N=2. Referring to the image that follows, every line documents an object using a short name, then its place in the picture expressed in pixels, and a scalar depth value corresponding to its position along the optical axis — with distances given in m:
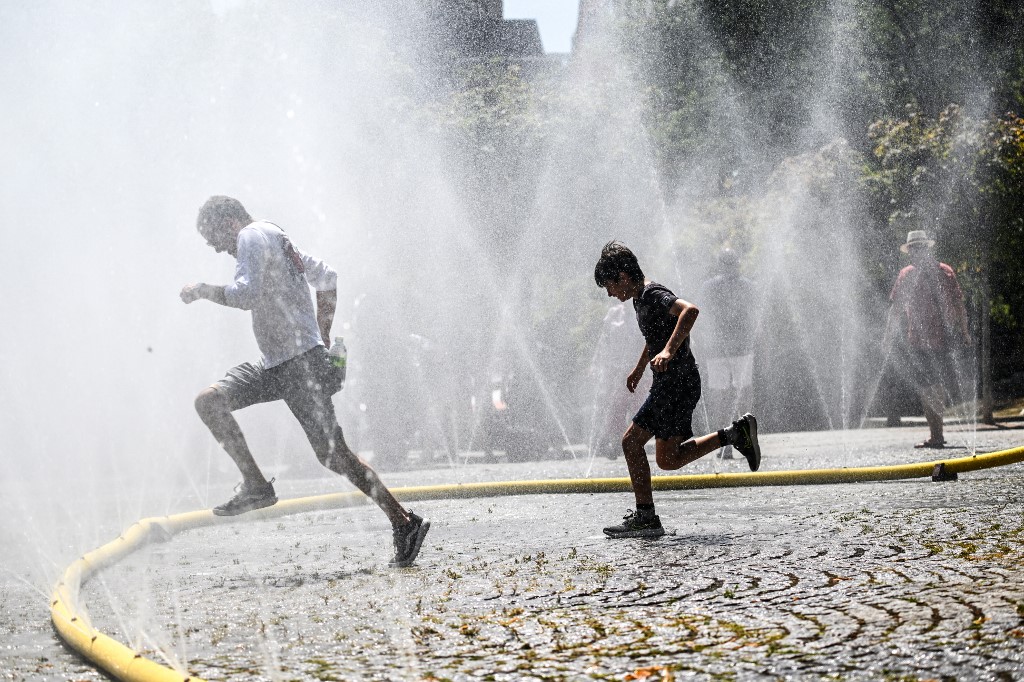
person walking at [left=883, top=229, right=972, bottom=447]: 12.27
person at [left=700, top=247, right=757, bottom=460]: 12.75
